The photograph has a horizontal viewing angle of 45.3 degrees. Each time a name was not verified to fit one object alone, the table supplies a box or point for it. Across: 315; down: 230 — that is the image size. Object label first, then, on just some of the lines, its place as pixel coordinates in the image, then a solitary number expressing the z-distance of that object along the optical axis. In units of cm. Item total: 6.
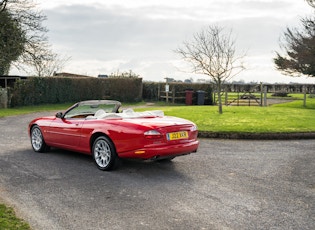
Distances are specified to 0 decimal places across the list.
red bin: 2948
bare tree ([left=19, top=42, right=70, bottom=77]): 2725
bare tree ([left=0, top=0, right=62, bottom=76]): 2603
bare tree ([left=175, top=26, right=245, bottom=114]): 1723
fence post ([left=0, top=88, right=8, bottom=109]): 2336
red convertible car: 658
